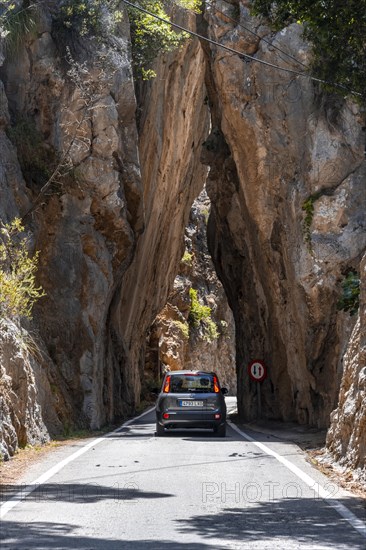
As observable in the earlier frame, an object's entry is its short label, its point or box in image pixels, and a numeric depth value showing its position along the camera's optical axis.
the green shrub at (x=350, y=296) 20.56
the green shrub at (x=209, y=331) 66.44
